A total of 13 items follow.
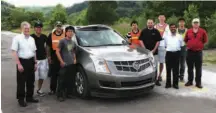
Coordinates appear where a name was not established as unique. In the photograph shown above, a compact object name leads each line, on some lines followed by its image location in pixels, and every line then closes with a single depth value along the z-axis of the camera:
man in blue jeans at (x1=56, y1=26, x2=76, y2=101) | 8.17
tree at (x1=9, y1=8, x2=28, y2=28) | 68.94
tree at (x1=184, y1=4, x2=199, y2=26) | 25.65
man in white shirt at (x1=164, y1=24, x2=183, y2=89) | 9.11
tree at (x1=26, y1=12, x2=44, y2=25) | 64.79
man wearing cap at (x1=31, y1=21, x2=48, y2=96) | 8.27
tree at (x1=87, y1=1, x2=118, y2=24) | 52.75
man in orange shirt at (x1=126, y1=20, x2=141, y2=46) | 9.74
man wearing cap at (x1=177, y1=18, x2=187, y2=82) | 9.73
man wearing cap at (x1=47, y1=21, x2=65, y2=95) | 8.72
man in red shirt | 9.05
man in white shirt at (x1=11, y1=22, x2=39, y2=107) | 7.52
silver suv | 7.82
